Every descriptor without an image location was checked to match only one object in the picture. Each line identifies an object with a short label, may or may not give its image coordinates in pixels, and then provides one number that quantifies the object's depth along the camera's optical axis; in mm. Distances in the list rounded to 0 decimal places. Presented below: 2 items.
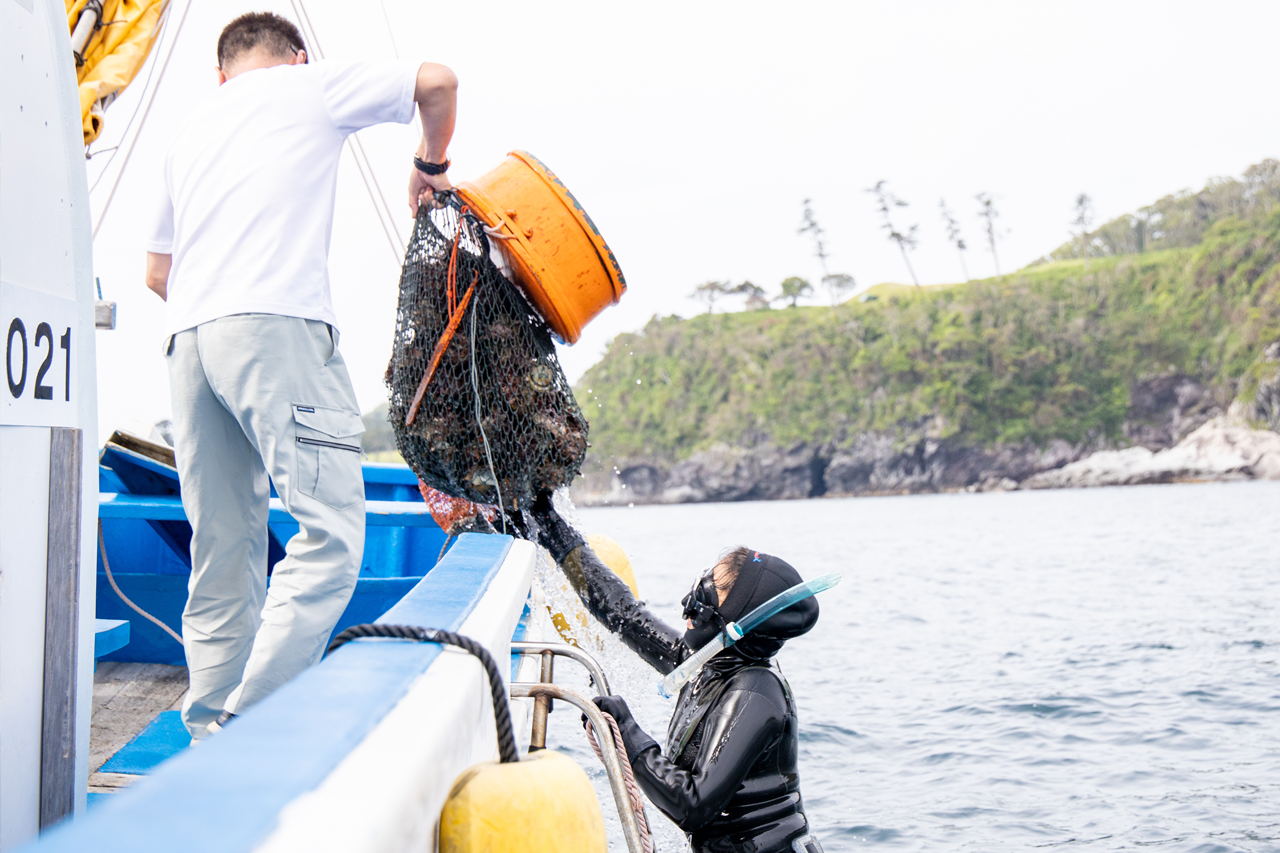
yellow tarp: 3930
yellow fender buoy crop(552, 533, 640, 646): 3680
